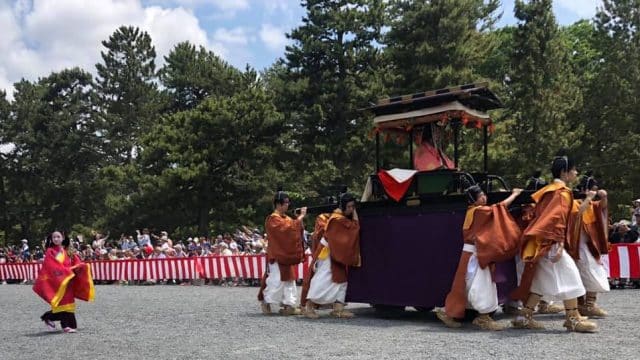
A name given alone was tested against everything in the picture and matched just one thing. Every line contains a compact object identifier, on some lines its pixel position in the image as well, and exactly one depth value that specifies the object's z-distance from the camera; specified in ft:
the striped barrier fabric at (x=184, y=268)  64.59
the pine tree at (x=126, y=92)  174.91
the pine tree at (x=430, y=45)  101.45
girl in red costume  33.55
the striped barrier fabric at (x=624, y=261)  48.32
